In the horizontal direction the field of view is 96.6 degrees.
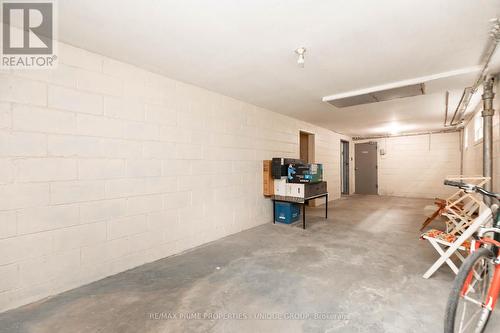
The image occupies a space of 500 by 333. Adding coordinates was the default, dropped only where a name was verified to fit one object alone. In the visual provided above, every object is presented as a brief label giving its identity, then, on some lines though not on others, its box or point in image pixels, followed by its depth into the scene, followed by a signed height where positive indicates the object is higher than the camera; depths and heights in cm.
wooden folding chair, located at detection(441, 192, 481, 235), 288 -77
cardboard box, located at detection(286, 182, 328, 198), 400 -45
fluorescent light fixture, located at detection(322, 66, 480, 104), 262 +112
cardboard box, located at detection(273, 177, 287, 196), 426 -40
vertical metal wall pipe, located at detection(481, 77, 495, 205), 277 +53
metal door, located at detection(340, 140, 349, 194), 875 -6
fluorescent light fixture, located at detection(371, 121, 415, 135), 620 +113
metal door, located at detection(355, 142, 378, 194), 853 -9
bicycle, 126 -73
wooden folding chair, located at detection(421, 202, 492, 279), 189 -76
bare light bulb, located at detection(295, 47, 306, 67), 215 +111
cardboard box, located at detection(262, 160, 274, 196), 432 -26
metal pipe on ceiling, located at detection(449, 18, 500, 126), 181 +110
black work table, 398 -63
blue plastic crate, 432 -92
